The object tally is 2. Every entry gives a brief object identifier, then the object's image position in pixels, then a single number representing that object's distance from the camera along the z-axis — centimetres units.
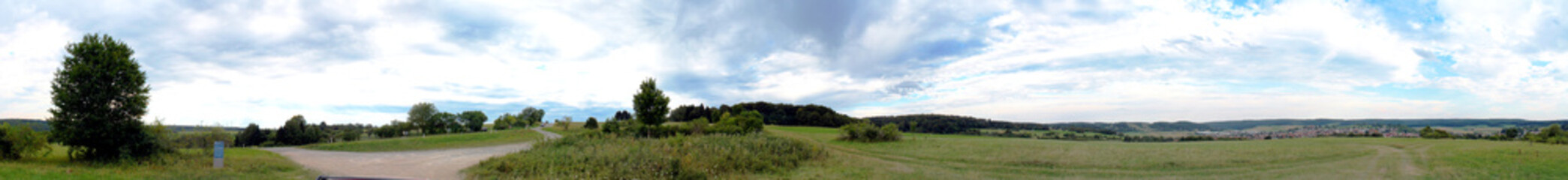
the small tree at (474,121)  5778
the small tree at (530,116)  6240
